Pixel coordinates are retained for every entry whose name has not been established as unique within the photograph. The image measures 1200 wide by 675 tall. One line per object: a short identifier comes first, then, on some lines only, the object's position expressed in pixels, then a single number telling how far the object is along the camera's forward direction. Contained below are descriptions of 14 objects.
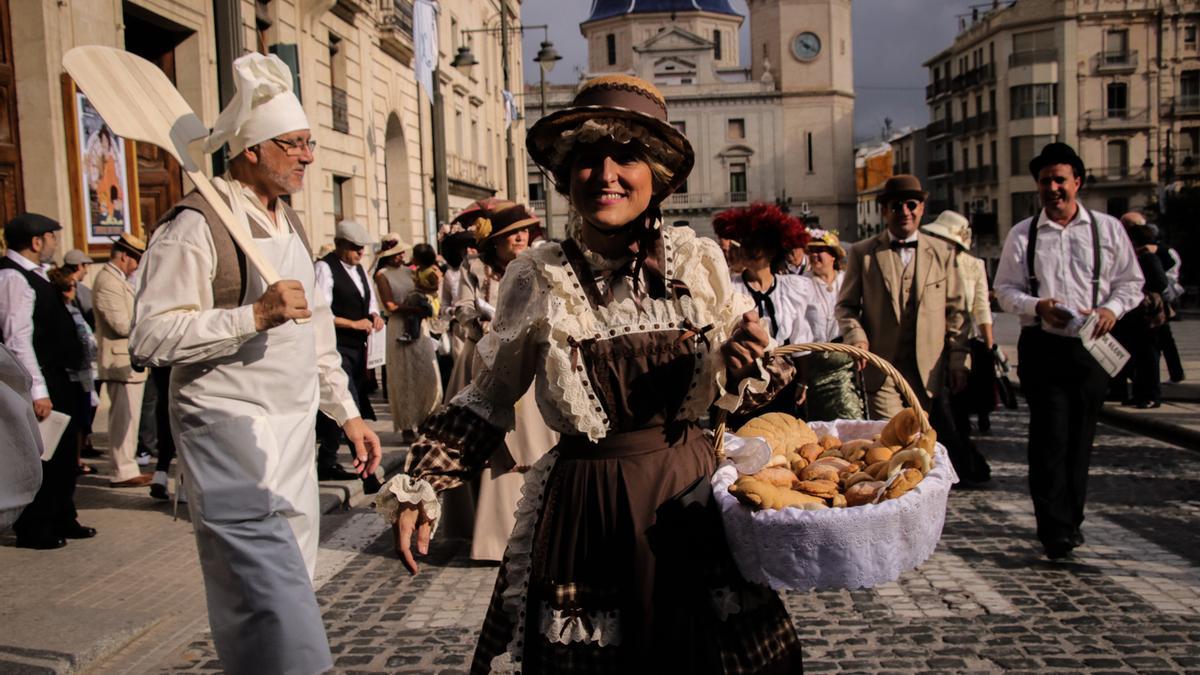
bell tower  87.94
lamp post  25.05
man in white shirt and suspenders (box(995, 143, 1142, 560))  5.91
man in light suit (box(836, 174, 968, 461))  7.04
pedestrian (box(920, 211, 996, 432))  8.37
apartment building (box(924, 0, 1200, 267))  64.44
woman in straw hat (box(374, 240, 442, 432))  10.92
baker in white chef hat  3.52
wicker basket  2.34
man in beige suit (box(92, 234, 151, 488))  8.65
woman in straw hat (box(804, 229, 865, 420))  6.84
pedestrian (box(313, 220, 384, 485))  9.40
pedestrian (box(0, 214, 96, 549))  6.55
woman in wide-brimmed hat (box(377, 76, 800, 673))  2.57
